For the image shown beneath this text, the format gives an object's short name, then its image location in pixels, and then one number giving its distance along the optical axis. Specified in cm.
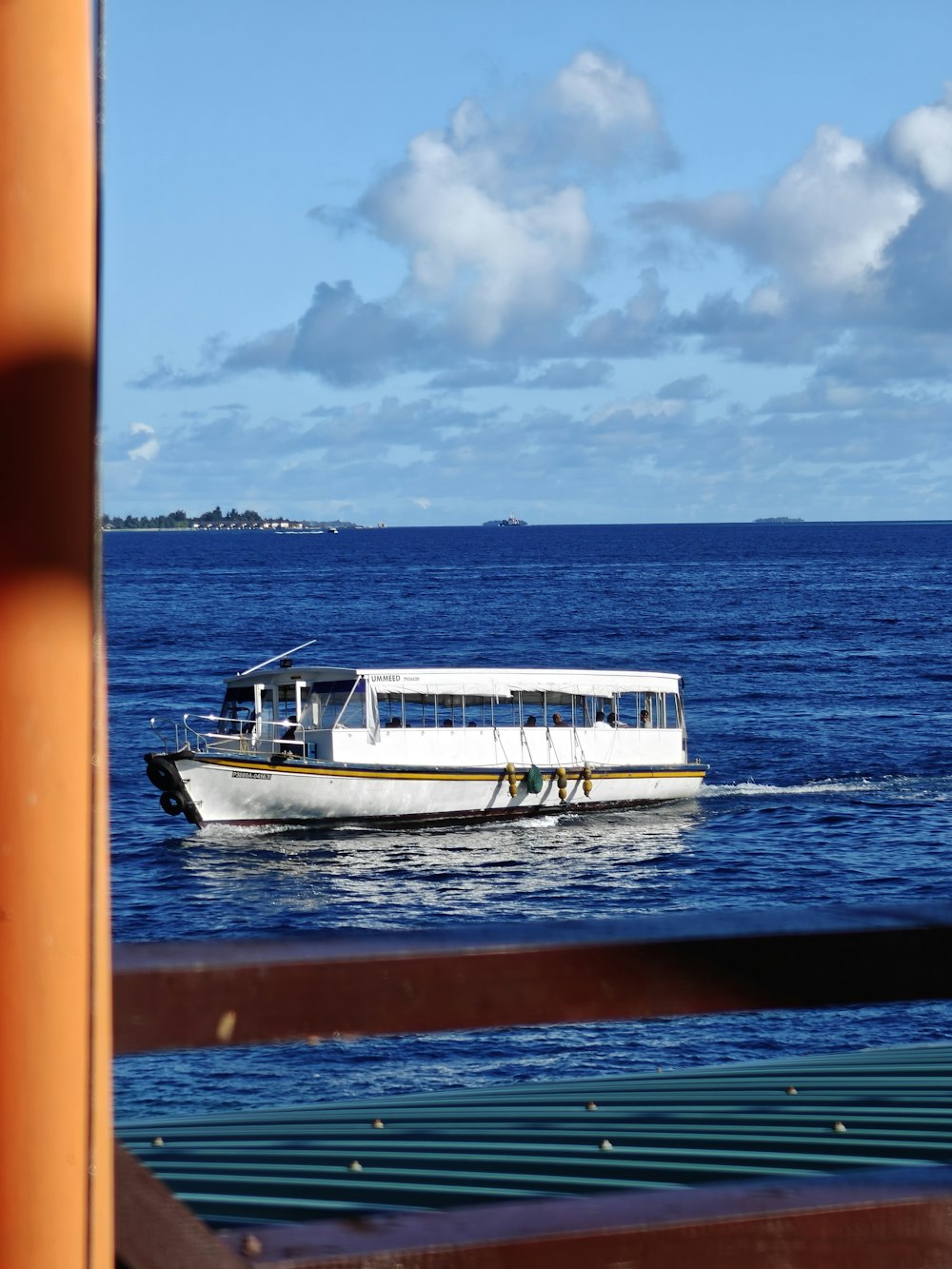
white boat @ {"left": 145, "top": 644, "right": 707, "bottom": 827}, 7962
